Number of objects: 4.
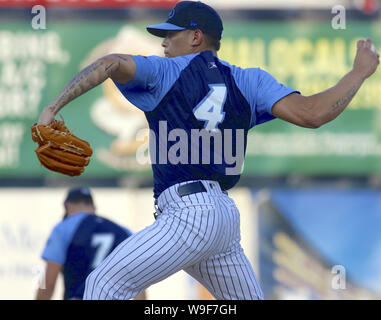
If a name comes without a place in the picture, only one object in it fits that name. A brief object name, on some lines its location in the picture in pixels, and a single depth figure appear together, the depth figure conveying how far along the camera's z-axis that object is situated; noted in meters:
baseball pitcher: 7.32
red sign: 20.53
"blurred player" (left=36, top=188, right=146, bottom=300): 11.95
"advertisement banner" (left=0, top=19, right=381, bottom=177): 20.45
